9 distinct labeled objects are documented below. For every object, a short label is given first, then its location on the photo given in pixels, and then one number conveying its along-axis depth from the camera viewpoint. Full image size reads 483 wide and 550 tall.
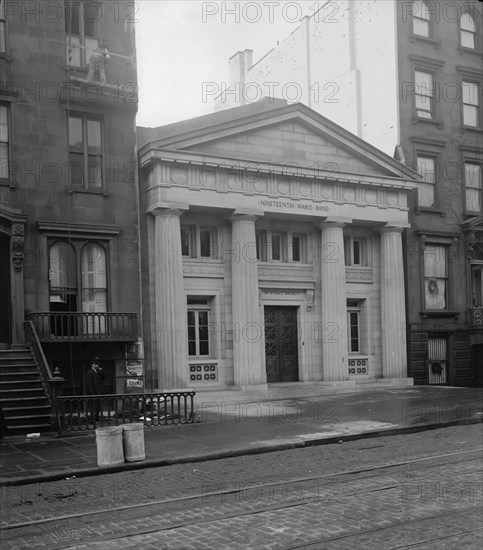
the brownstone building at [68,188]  21.92
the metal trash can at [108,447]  13.15
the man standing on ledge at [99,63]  23.55
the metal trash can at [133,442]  13.52
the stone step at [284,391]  24.36
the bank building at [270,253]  24.45
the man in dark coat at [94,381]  20.09
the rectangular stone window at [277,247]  27.78
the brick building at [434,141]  31.14
